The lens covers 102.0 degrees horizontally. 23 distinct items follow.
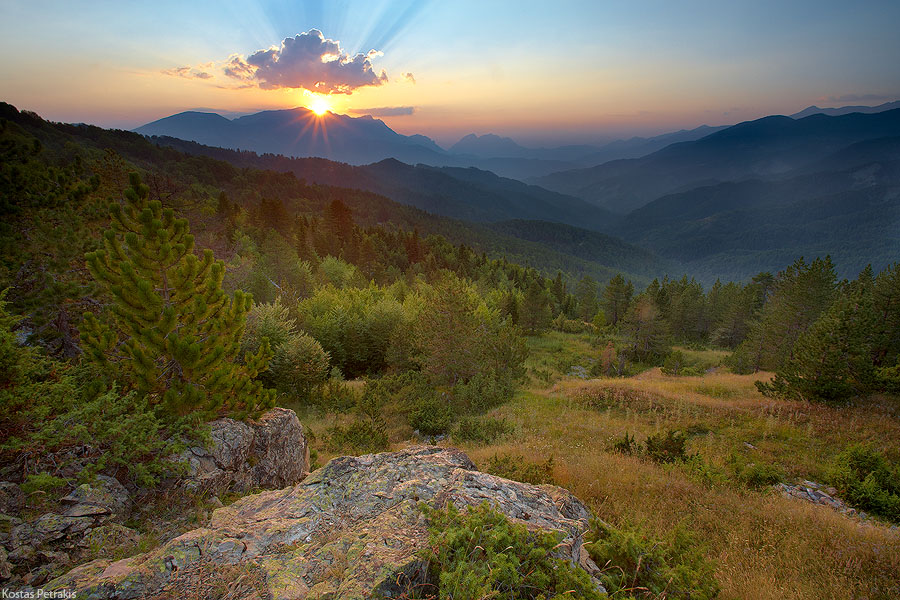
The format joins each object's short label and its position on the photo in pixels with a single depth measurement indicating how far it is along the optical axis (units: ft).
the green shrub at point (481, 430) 45.85
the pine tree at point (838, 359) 47.75
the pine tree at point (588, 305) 241.14
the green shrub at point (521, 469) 25.11
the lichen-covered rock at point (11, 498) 16.44
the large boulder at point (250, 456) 23.67
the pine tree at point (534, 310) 168.35
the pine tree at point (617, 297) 211.61
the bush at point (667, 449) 33.94
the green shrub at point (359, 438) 42.22
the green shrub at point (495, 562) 10.83
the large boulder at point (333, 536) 11.83
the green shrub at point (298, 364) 61.72
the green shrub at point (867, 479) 27.76
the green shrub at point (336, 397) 60.85
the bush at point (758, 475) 31.45
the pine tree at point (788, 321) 119.24
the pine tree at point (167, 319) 24.44
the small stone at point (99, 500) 17.65
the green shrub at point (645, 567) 12.79
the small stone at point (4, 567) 13.27
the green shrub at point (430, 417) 51.29
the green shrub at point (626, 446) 36.45
